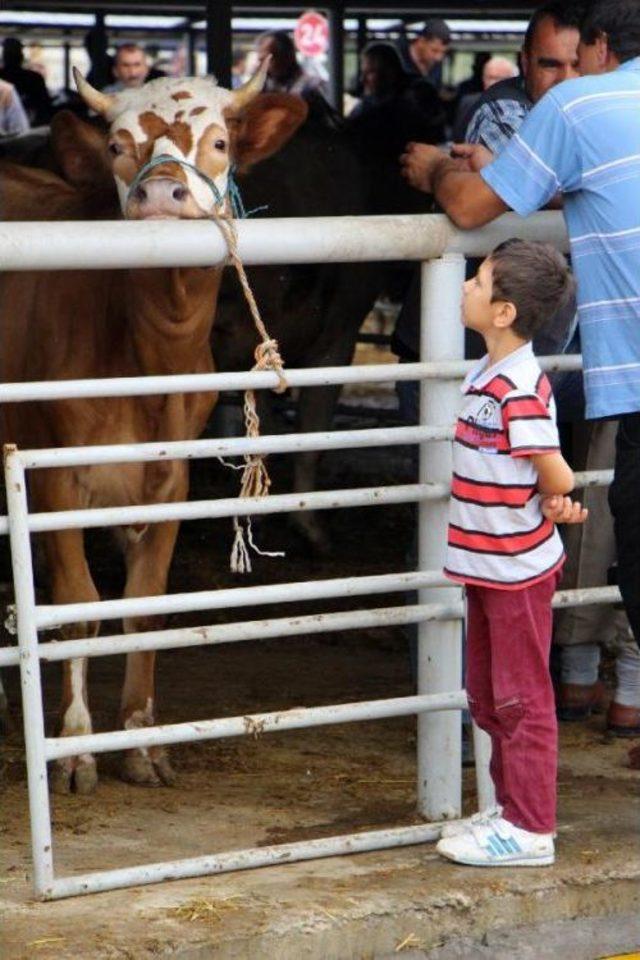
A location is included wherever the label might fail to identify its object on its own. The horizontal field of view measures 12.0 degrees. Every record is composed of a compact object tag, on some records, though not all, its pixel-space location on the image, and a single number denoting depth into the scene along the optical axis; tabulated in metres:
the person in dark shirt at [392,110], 15.65
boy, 6.46
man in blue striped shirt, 6.53
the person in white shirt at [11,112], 21.57
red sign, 27.83
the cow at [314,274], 13.51
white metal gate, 6.44
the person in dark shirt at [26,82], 24.42
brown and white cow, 8.06
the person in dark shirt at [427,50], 24.32
